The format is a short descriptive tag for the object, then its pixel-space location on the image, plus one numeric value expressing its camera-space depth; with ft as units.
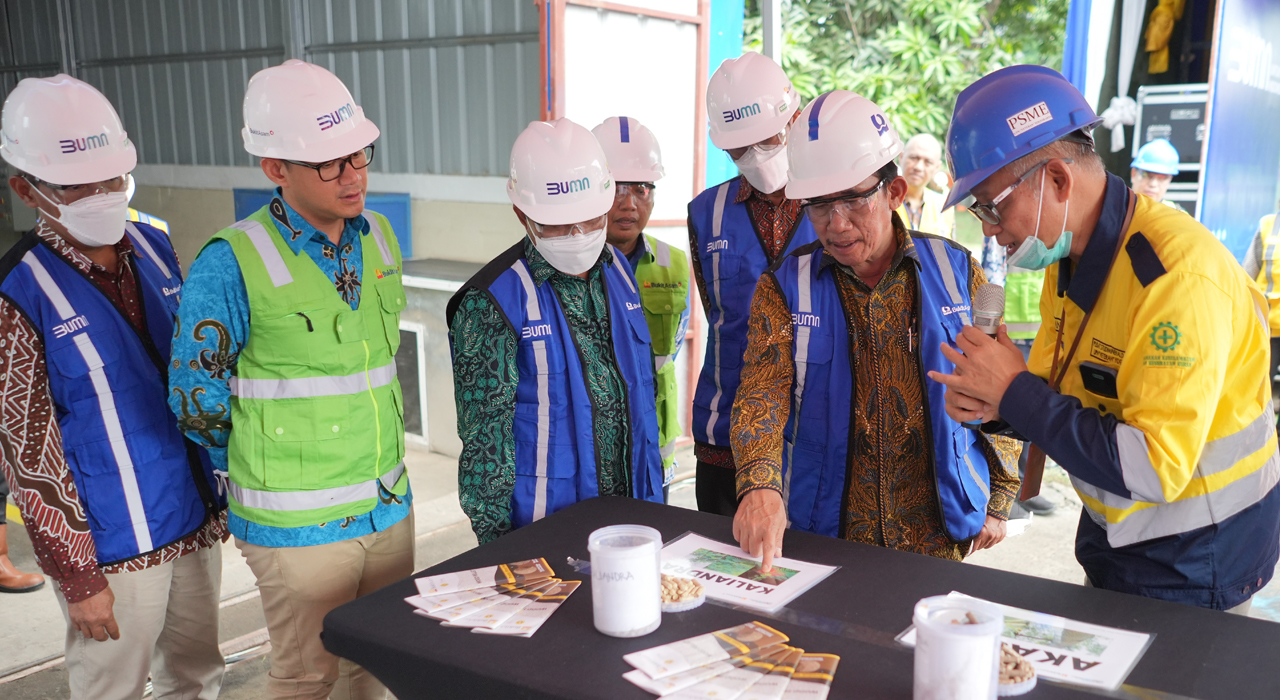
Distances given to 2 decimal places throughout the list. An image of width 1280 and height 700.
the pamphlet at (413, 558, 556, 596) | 5.36
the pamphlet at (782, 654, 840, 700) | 4.07
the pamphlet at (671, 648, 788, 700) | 4.11
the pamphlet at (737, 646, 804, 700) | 4.08
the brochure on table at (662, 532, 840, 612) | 5.12
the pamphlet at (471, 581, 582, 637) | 4.77
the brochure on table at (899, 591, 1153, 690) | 4.20
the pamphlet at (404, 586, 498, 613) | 5.13
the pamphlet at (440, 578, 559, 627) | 4.88
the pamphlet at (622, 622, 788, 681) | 4.36
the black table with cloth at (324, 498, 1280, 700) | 4.19
